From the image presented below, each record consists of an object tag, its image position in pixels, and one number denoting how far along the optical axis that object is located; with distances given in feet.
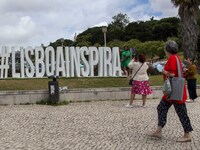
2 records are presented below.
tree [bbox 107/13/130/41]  222.30
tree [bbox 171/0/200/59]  59.52
